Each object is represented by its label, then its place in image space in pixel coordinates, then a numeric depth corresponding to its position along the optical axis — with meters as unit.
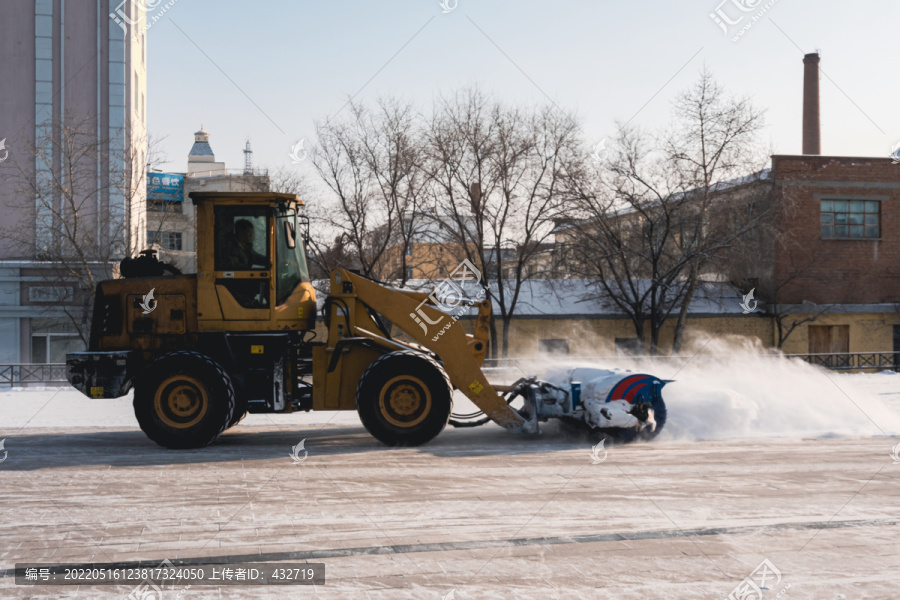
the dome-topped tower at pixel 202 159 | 68.32
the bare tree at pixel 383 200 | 28.77
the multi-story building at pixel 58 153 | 25.31
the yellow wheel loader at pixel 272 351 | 10.14
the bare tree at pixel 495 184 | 29.20
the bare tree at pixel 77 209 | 23.77
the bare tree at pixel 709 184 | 30.45
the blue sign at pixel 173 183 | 51.81
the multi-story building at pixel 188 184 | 26.49
